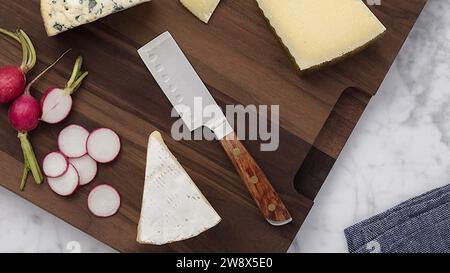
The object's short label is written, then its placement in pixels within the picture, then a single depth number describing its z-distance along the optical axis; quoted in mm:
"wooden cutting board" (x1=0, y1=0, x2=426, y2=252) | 1447
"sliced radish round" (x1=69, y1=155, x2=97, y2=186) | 1445
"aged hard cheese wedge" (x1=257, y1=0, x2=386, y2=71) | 1404
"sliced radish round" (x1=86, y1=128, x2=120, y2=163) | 1430
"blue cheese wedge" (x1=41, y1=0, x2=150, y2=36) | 1381
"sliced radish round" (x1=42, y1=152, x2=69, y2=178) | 1423
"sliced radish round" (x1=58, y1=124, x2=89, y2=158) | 1438
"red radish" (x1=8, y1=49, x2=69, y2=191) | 1386
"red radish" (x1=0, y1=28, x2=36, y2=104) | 1390
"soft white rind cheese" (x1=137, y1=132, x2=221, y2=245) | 1380
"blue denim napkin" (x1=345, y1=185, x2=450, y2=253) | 1490
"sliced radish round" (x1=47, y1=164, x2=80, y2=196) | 1428
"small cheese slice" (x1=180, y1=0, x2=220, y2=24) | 1427
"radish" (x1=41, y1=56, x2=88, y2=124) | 1420
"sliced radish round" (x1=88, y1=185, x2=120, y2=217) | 1438
